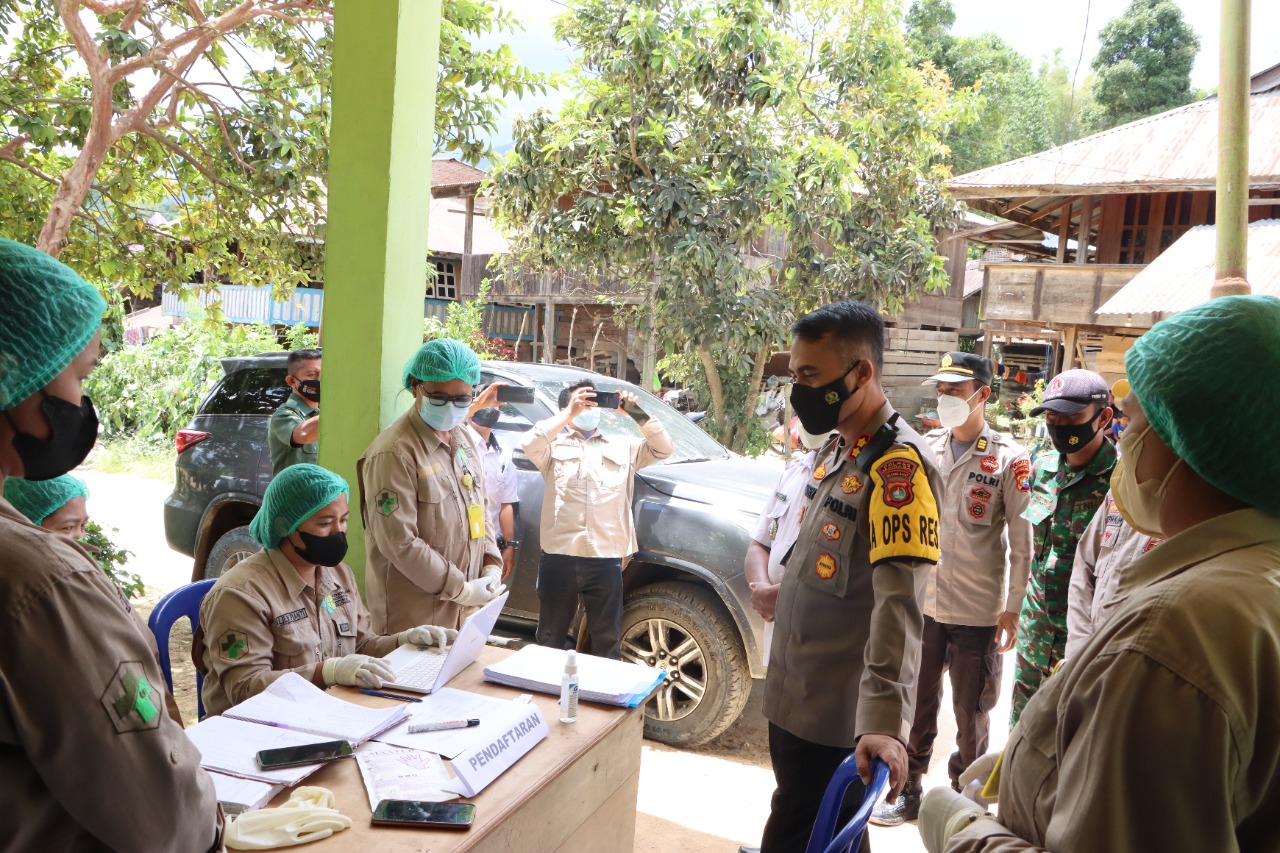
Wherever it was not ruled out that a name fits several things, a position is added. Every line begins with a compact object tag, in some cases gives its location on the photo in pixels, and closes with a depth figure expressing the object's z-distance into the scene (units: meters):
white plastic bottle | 2.51
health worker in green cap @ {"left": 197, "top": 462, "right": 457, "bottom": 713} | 2.62
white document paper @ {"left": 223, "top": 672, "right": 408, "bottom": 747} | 2.27
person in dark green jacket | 4.77
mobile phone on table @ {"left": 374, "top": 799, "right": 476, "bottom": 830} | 1.89
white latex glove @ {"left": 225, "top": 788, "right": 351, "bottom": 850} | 1.78
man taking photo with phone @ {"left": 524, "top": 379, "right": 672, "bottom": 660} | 4.54
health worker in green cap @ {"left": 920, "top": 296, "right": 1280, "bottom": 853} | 1.03
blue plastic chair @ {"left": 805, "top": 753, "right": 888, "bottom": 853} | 1.93
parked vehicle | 4.51
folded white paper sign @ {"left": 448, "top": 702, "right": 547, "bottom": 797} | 2.06
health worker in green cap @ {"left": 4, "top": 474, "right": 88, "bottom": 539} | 2.92
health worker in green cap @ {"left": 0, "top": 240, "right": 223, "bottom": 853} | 1.18
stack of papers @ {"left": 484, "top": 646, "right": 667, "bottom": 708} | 2.67
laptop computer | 2.62
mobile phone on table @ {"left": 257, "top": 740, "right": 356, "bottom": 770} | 2.07
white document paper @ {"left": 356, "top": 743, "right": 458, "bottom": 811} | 2.02
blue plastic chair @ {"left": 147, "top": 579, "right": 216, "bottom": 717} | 2.87
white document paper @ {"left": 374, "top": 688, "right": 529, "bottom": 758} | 2.26
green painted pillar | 3.75
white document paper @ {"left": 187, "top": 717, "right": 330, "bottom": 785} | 2.03
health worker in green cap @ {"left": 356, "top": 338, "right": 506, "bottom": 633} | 3.30
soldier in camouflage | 3.45
